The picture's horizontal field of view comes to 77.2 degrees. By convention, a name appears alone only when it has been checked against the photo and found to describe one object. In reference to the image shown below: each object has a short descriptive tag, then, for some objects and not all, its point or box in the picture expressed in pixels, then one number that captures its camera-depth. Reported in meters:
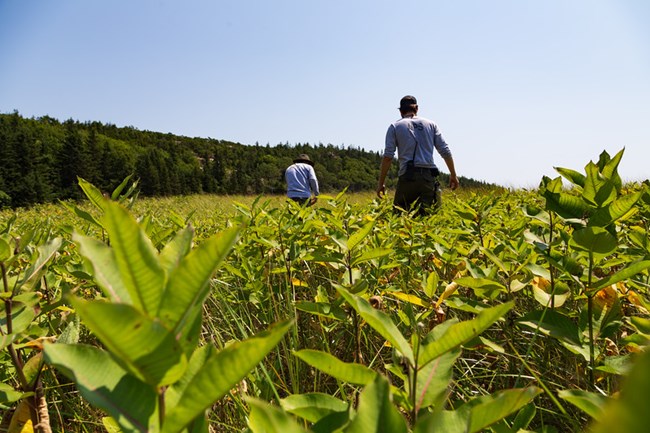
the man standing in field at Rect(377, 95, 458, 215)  5.42
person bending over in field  7.76
